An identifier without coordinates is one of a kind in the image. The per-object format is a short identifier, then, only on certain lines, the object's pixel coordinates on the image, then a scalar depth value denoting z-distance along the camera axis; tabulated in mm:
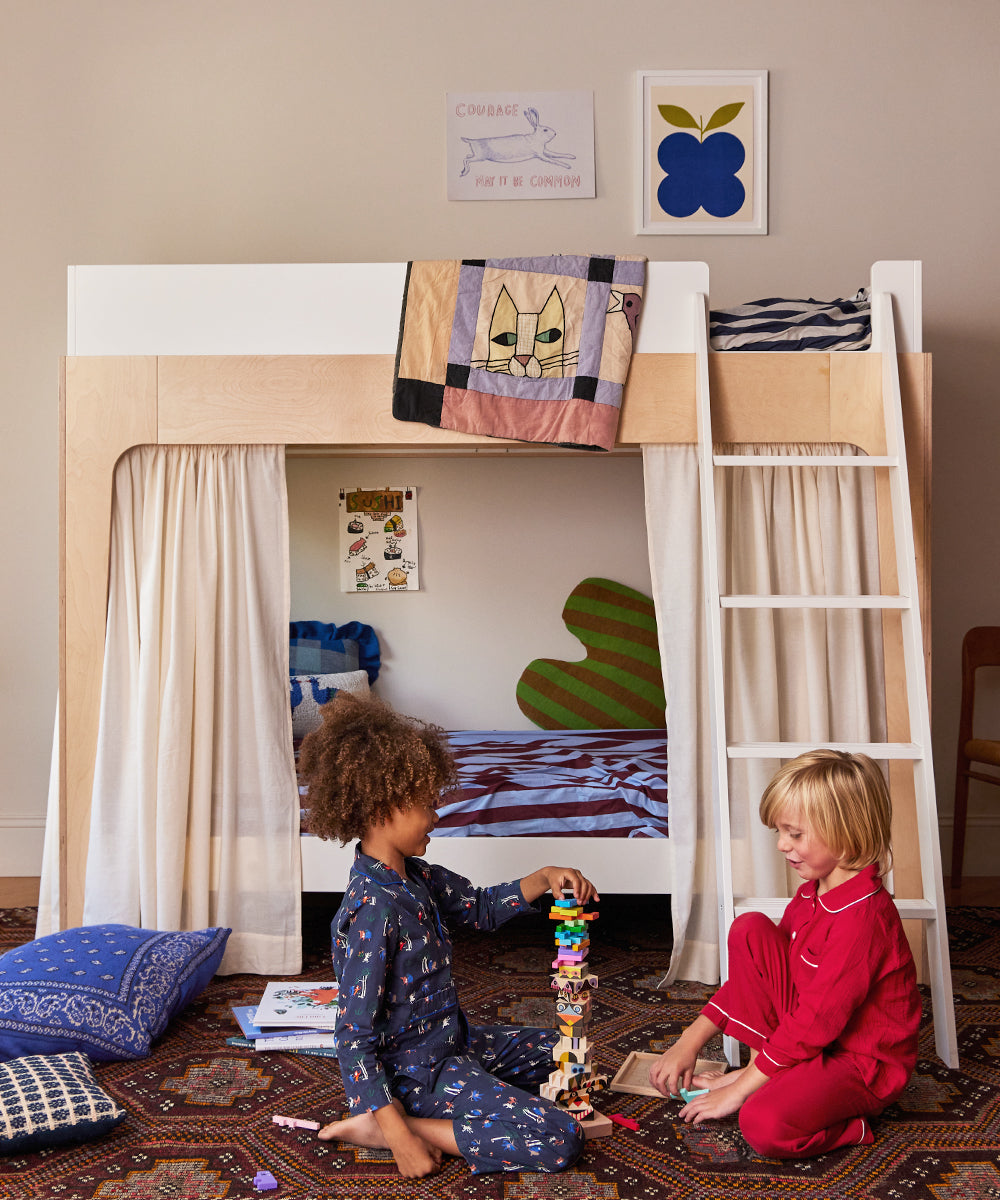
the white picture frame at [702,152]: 3697
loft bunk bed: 2613
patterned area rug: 1708
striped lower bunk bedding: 2713
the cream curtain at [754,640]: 2600
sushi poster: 3855
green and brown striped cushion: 3848
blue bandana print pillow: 2125
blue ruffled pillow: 3672
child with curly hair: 1727
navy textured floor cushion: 1763
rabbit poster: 3701
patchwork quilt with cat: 2582
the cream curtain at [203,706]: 2633
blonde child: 1794
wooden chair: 3572
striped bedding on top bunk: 2637
